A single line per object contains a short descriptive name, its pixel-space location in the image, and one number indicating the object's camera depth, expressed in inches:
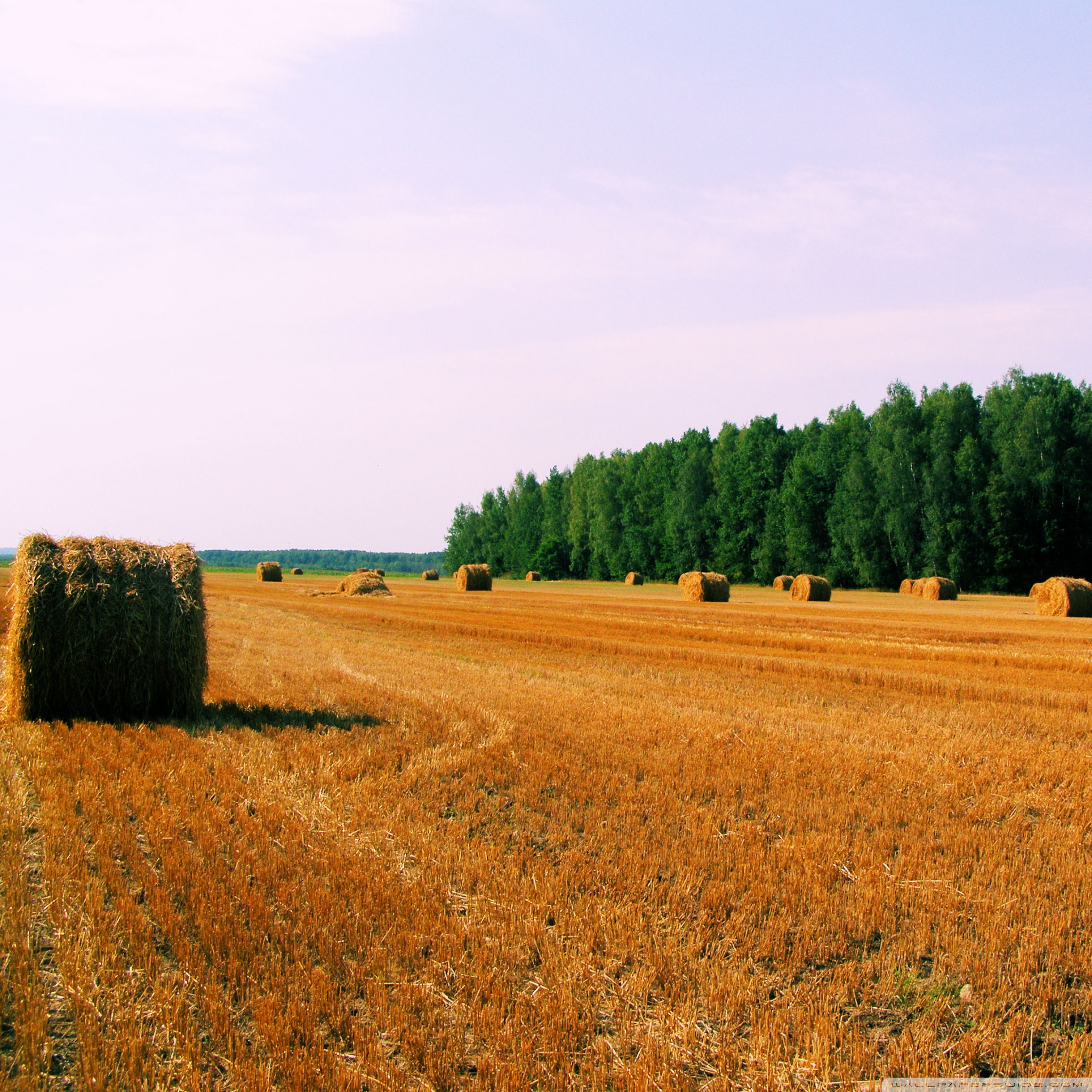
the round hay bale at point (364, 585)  1567.4
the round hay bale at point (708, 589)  1513.3
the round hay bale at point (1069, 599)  1135.0
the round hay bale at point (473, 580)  1916.8
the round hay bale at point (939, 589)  1688.0
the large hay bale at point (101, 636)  389.4
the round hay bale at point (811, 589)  1622.8
